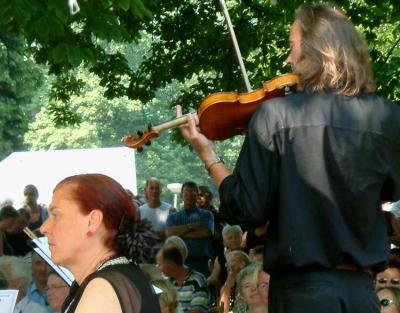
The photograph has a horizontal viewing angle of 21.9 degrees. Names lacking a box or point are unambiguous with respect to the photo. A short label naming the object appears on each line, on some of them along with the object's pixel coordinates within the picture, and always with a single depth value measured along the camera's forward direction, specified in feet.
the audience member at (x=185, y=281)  27.96
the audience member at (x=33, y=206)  48.73
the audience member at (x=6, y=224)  38.50
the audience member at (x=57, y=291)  21.20
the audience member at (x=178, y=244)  30.25
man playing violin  10.88
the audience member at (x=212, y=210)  40.09
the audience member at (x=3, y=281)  25.96
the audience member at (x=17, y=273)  26.17
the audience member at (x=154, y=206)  43.65
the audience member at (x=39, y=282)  22.85
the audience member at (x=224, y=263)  34.65
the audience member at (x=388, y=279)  17.22
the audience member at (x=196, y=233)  38.75
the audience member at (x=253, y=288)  22.63
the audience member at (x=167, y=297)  22.02
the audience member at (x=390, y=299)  16.98
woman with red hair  11.44
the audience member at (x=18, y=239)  38.83
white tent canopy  66.74
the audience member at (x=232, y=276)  28.73
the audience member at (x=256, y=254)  24.74
